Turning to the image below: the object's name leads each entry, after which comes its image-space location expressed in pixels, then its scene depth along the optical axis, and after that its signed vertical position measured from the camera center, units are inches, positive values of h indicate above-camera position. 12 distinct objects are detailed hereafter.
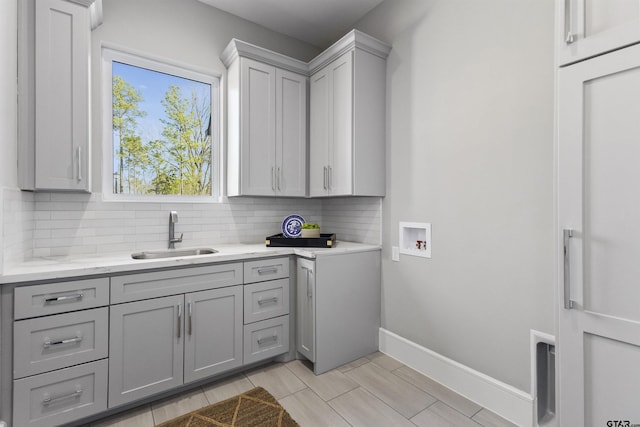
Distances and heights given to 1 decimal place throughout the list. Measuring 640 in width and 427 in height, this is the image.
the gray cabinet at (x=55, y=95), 70.8 +28.4
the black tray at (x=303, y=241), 100.7 -9.3
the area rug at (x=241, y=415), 69.0 -47.0
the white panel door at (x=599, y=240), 42.8 -3.9
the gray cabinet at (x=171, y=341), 70.7 -32.1
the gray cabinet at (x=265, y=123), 103.1 +32.0
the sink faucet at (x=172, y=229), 97.3 -4.9
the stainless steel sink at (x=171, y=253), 90.9 -12.3
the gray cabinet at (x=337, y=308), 91.3 -29.7
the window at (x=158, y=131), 94.3 +27.6
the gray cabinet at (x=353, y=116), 99.3 +32.7
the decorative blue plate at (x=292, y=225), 112.4 -4.3
